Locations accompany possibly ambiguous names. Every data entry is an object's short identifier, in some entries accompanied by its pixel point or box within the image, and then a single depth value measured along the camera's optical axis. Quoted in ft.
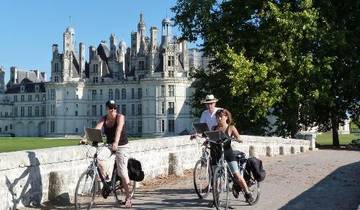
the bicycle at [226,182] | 32.04
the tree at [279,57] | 94.53
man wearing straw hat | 35.86
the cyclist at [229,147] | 33.42
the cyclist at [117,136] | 33.37
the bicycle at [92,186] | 31.96
